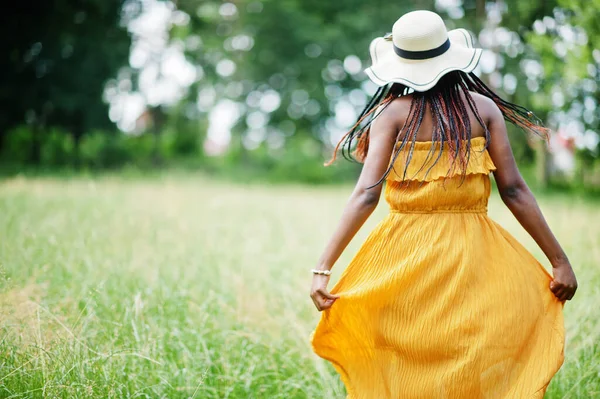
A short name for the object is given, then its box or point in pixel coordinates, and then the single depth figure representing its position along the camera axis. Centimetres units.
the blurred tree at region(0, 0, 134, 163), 1873
